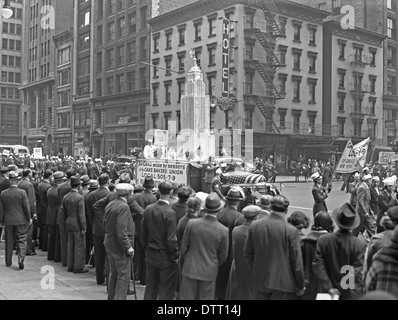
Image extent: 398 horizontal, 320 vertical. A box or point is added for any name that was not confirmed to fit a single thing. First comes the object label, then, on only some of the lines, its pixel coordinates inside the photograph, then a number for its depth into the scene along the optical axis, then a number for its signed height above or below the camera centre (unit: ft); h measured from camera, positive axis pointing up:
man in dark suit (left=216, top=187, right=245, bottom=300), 21.57 -2.88
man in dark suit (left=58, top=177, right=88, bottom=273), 30.45 -4.32
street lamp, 42.92 +14.58
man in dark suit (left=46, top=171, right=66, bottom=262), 34.17 -4.65
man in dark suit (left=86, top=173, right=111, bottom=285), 27.91 -5.30
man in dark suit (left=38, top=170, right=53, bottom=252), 37.45 -4.03
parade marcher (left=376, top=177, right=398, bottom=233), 37.84 -3.22
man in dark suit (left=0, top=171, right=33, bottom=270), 31.68 -3.92
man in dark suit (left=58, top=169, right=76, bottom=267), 32.53 -4.64
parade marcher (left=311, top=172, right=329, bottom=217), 37.01 -3.15
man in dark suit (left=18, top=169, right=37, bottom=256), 35.86 -3.15
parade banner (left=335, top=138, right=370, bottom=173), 50.67 +0.00
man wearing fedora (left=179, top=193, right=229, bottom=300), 18.85 -3.88
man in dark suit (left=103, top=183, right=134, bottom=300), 22.44 -4.08
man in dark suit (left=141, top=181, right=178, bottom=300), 21.42 -4.24
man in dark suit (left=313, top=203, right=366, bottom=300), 17.05 -3.55
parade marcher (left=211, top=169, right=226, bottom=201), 44.64 -2.57
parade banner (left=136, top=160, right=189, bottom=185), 42.83 -1.15
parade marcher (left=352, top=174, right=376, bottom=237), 37.58 -4.19
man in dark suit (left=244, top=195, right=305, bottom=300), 17.30 -3.66
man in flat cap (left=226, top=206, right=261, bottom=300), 19.27 -4.53
